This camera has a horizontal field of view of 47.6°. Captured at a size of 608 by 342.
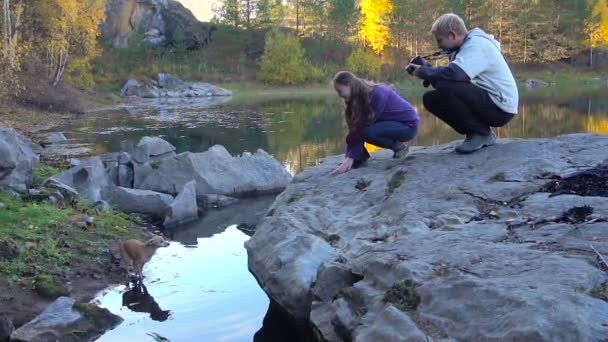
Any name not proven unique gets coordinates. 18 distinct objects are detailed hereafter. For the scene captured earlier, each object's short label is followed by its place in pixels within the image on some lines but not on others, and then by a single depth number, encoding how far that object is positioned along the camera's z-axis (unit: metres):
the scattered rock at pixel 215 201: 11.05
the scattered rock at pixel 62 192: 9.20
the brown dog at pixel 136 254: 7.06
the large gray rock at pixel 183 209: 9.84
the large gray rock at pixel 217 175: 11.81
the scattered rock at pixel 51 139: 18.91
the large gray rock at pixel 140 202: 10.34
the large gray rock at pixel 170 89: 48.75
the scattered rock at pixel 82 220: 8.30
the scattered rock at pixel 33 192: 9.05
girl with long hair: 7.05
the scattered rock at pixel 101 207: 9.36
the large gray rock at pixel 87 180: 10.27
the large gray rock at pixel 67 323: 5.15
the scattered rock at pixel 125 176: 12.21
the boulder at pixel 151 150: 12.64
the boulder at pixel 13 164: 8.42
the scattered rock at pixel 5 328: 5.05
